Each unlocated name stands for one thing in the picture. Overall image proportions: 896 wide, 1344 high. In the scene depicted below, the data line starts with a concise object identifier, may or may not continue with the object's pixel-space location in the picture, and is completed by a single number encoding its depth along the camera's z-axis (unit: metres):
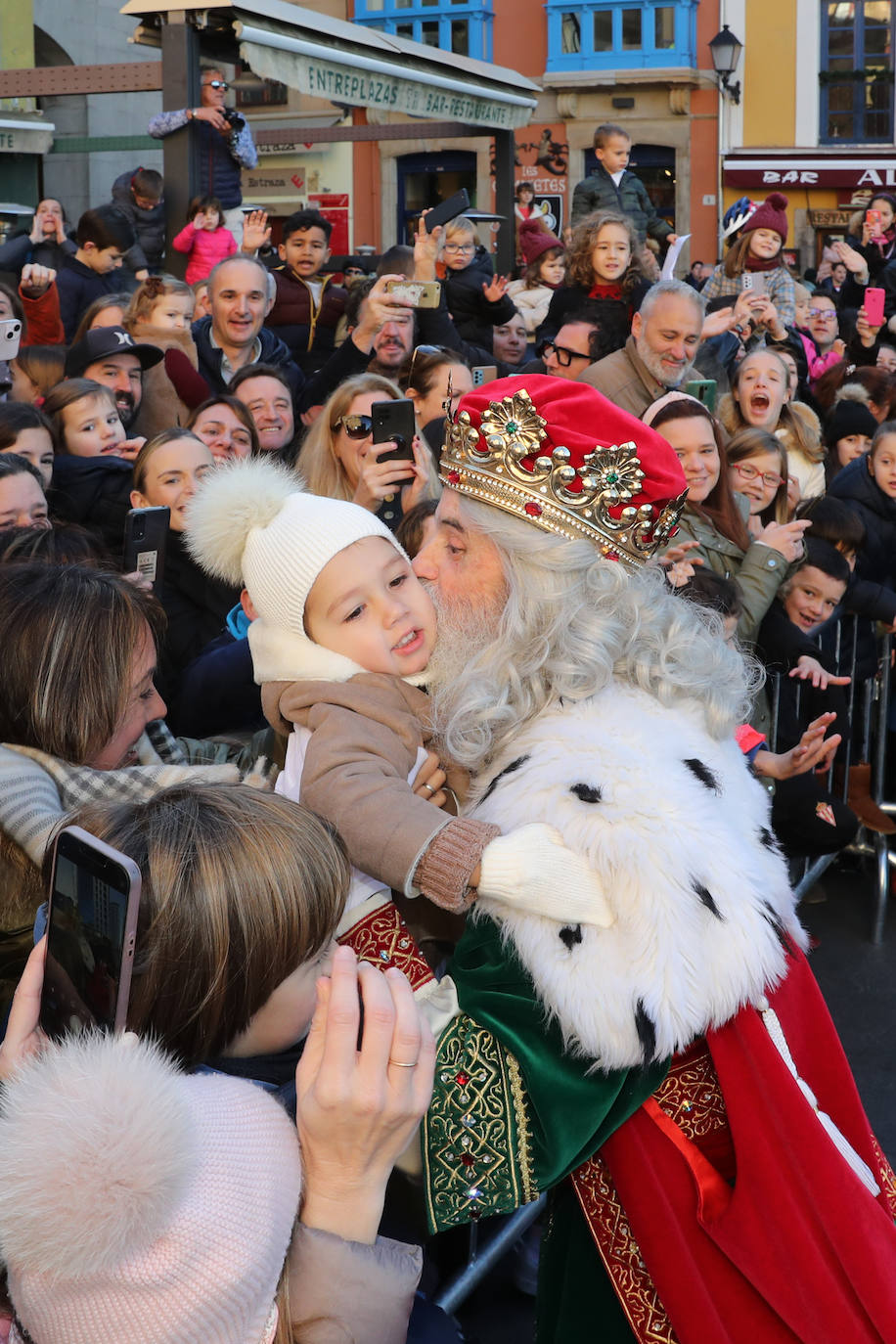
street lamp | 24.80
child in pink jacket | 7.39
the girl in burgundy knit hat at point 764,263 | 8.88
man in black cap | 5.54
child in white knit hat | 1.88
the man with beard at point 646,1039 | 1.81
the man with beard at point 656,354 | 5.49
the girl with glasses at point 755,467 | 5.60
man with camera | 7.23
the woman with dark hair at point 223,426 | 4.96
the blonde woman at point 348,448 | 4.31
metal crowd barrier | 5.37
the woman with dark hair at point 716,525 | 4.72
